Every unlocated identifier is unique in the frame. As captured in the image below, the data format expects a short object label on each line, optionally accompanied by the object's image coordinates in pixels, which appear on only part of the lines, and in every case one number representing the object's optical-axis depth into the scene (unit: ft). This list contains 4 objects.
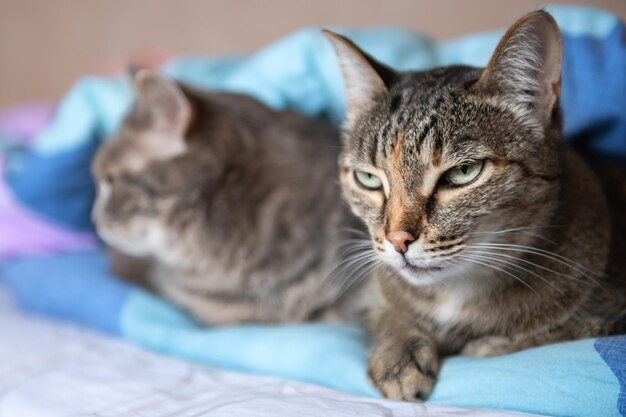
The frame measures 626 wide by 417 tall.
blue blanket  1.82
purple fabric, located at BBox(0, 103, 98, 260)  2.83
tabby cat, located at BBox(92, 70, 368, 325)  2.39
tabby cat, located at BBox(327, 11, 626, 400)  1.83
